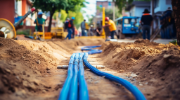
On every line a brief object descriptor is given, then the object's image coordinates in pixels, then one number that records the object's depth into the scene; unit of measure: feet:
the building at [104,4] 260.17
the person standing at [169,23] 47.06
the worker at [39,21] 40.32
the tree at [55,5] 45.14
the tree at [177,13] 20.94
